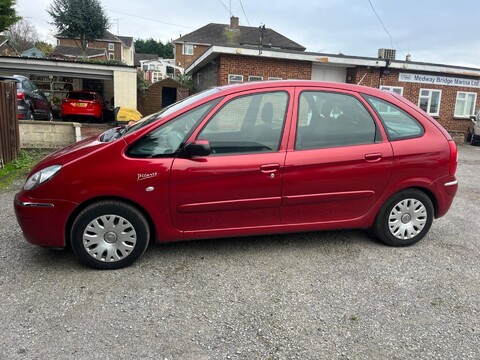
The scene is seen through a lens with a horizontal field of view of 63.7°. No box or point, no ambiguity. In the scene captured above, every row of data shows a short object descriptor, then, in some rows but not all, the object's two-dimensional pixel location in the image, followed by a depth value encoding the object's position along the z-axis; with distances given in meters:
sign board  18.09
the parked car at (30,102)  10.74
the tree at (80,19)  31.64
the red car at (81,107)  16.81
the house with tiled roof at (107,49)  43.75
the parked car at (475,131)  16.84
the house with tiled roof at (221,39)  40.72
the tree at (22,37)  45.08
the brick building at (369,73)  16.20
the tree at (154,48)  74.25
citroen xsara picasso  3.29
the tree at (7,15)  22.73
